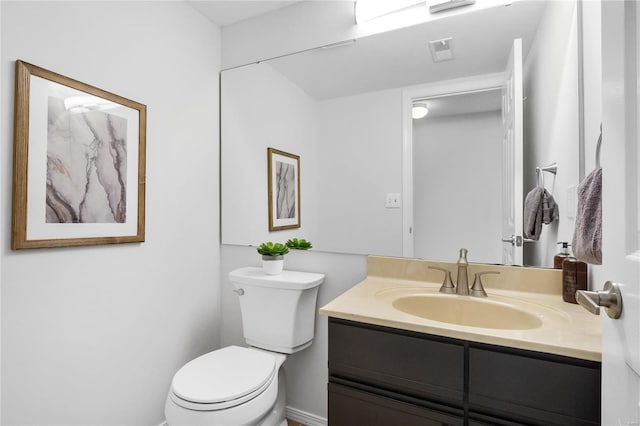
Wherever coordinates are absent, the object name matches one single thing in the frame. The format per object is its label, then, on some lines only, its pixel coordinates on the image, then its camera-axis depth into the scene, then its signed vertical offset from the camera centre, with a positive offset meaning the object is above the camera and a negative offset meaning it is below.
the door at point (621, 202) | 0.53 +0.03
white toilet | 1.21 -0.65
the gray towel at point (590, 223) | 0.71 -0.01
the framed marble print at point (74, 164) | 1.17 +0.22
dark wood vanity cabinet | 0.80 -0.45
